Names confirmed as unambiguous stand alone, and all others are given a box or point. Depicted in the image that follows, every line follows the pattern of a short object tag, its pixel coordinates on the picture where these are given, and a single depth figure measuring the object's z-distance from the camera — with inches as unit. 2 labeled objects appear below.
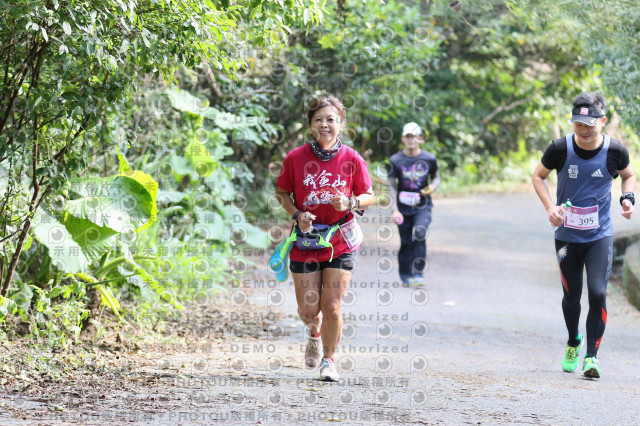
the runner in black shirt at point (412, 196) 839.7
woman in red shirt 458.6
